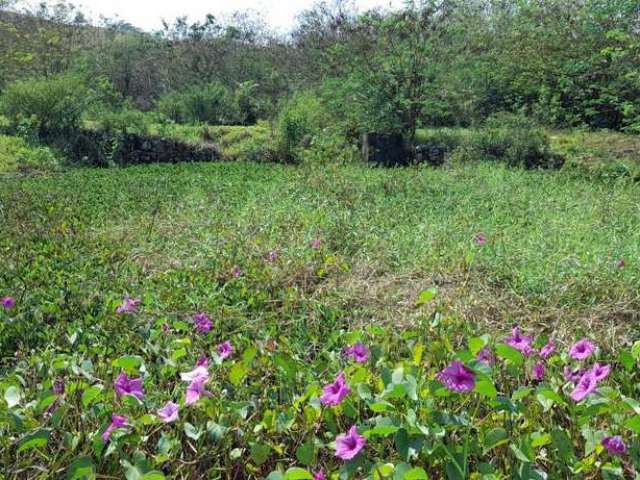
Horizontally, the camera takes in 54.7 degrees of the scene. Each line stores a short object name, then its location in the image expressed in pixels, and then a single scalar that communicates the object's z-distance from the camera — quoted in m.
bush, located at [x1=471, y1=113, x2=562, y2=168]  9.26
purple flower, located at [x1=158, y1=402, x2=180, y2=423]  1.54
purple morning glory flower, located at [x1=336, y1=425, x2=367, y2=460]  1.40
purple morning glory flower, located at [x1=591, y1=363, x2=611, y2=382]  1.50
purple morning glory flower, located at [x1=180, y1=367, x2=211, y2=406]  1.55
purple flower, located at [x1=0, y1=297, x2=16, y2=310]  2.47
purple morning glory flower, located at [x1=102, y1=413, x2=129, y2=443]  1.49
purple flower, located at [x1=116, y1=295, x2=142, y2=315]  2.50
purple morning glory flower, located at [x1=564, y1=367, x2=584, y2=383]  1.73
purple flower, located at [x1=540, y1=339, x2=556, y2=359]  1.91
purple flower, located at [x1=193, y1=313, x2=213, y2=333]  2.37
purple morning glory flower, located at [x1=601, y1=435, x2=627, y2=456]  1.41
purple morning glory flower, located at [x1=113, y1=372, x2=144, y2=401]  1.61
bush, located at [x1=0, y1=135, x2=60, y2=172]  9.12
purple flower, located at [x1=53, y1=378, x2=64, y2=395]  1.74
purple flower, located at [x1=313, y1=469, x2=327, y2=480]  1.40
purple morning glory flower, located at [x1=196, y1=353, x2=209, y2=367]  1.80
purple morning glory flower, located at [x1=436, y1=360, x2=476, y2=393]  1.44
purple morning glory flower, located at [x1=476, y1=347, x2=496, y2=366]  1.80
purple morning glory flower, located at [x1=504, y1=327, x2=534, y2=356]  1.86
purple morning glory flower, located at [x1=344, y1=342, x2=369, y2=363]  1.82
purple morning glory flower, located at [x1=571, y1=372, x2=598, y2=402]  1.51
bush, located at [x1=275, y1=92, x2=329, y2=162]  10.64
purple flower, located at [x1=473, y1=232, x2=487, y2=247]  3.74
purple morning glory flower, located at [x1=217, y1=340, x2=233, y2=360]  1.91
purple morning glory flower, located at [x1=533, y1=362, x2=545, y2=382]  1.84
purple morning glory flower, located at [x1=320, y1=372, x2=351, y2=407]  1.55
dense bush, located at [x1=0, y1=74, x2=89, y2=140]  10.82
